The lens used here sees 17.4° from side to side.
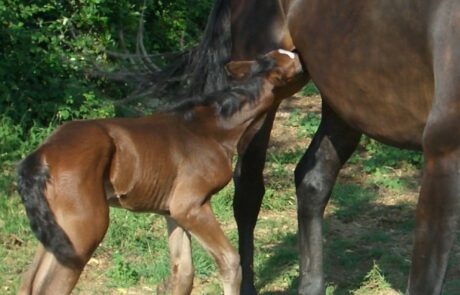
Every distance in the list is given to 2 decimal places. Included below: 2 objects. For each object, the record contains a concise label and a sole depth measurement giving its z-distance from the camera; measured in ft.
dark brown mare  19.15
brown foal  18.87
